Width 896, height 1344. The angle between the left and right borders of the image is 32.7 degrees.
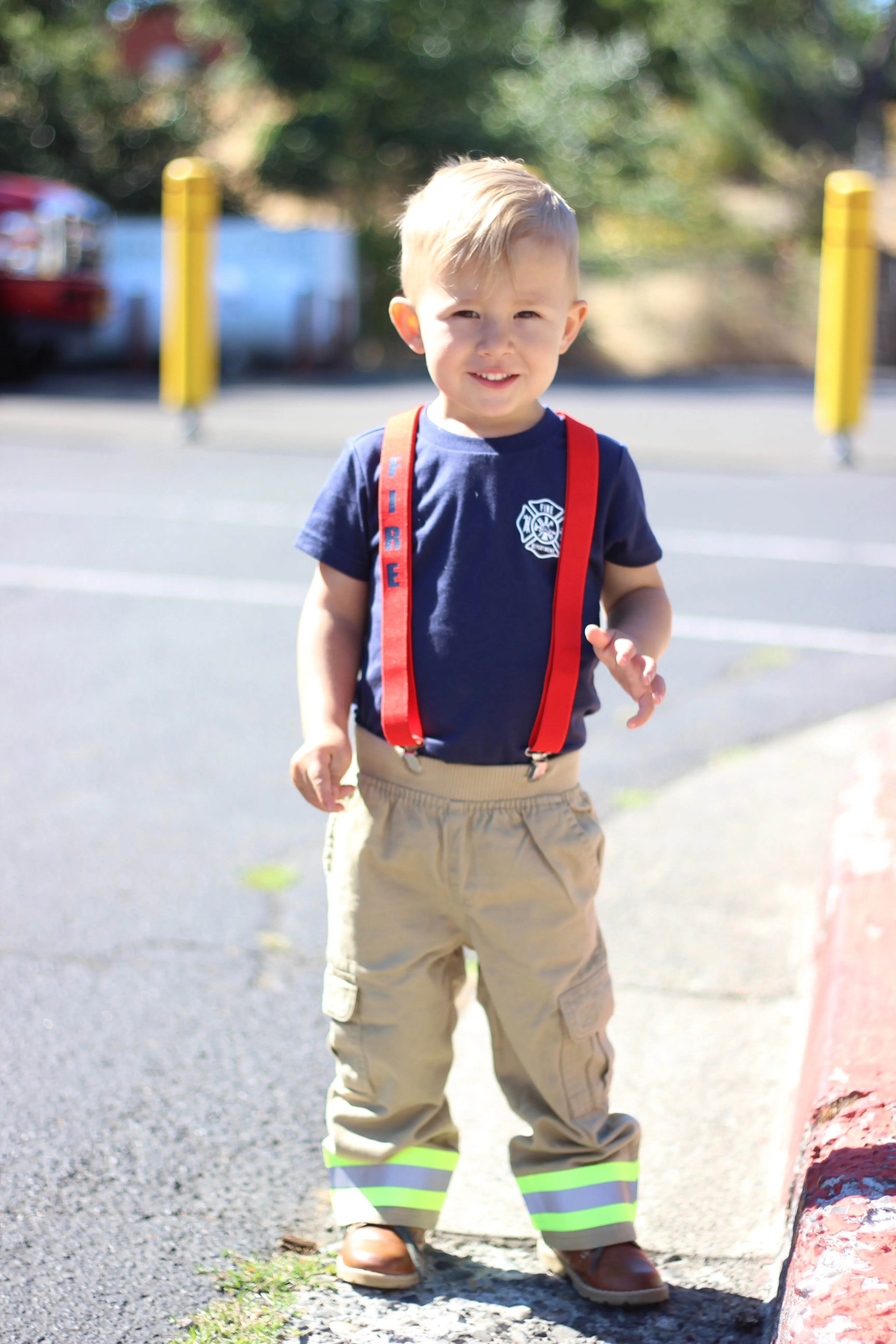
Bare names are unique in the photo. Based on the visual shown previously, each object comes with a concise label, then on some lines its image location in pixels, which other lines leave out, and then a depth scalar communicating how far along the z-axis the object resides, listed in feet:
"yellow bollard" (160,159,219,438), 35.68
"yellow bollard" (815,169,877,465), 33.04
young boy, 7.14
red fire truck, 47.16
